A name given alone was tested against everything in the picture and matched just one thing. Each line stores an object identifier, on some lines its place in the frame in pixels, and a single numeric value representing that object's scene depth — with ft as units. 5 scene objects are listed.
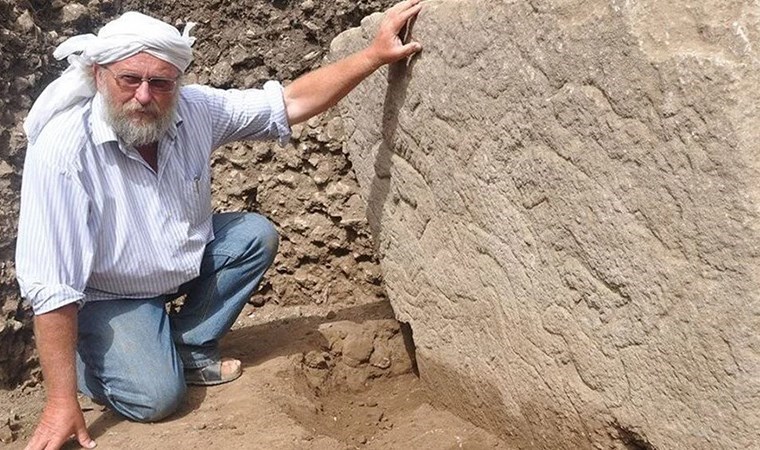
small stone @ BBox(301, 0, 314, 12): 12.89
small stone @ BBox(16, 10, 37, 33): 11.64
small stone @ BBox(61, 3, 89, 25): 12.36
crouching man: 8.67
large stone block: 5.73
